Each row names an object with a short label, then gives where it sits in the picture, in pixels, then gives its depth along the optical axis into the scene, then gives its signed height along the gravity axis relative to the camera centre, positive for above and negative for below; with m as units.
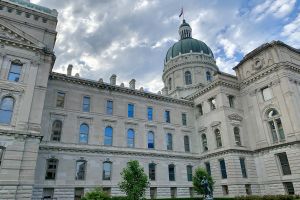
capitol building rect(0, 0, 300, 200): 24.80 +8.60
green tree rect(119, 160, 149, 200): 23.28 +1.17
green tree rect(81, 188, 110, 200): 19.03 +0.05
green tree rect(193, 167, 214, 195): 28.92 +1.66
